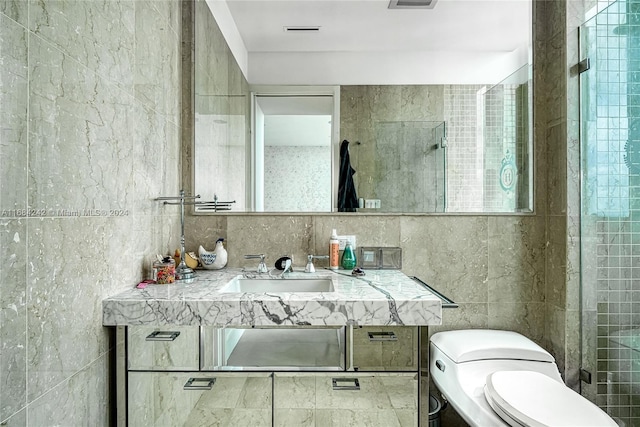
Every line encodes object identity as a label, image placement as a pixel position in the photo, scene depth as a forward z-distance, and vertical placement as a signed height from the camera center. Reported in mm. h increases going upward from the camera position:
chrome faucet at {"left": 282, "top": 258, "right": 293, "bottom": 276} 1772 -250
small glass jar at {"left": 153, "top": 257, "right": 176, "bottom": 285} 1511 -236
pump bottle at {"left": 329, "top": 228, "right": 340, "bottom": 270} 1849 -200
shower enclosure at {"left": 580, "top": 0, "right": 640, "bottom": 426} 1558 +14
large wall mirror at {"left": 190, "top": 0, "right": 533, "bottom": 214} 1889 +395
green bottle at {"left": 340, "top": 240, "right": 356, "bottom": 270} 1844 -225
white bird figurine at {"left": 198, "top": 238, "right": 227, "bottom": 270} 1796 -208
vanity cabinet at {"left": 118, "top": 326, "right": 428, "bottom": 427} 1268 -553
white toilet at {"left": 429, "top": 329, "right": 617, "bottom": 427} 1233 -645
